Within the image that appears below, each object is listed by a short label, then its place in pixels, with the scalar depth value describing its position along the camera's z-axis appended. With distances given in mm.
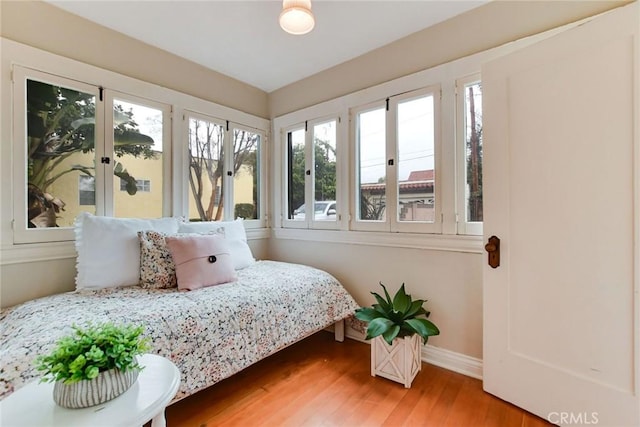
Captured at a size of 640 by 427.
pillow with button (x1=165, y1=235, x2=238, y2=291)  1796
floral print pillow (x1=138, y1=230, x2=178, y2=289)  1814
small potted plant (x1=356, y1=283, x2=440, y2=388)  1761
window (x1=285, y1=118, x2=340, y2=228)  2678
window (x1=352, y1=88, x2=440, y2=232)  2115
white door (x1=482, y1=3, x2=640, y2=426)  1249
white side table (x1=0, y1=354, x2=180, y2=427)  767
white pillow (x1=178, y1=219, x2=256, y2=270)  2295
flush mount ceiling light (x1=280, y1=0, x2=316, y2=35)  1416
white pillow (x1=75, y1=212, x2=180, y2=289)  1744
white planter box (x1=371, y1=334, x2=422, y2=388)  1766
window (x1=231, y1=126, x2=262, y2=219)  2904
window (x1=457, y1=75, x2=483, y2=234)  1903
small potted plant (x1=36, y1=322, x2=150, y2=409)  780
